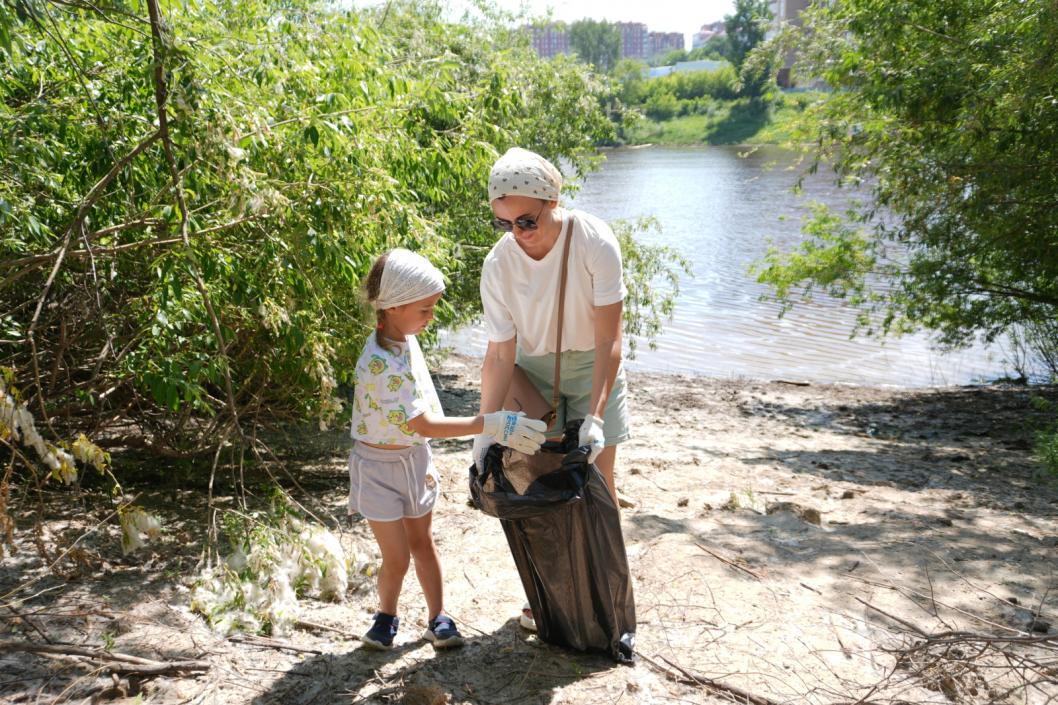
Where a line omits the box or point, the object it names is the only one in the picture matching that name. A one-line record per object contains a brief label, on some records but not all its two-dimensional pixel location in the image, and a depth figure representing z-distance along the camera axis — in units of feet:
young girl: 10.75
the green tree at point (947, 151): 25.00
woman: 10.55
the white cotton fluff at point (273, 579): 12.51
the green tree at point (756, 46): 35.68
